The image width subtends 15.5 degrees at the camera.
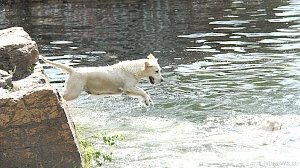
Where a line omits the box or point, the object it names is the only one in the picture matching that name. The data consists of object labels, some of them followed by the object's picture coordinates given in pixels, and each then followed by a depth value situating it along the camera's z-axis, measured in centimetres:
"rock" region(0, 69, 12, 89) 1144
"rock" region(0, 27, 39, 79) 1266
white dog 1821
